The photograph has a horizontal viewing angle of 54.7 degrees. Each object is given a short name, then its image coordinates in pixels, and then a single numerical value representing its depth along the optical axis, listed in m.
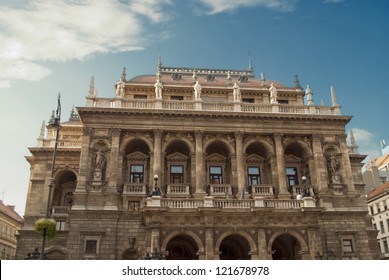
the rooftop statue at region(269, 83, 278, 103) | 36.23
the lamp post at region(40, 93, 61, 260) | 17.62
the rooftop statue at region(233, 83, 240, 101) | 35.71
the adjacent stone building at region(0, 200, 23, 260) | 59.62
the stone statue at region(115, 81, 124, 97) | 35.95
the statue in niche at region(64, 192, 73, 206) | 38.28
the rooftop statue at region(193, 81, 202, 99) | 35.45
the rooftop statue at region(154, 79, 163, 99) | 35.33
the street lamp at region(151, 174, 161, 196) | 27.98
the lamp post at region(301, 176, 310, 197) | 29.62
